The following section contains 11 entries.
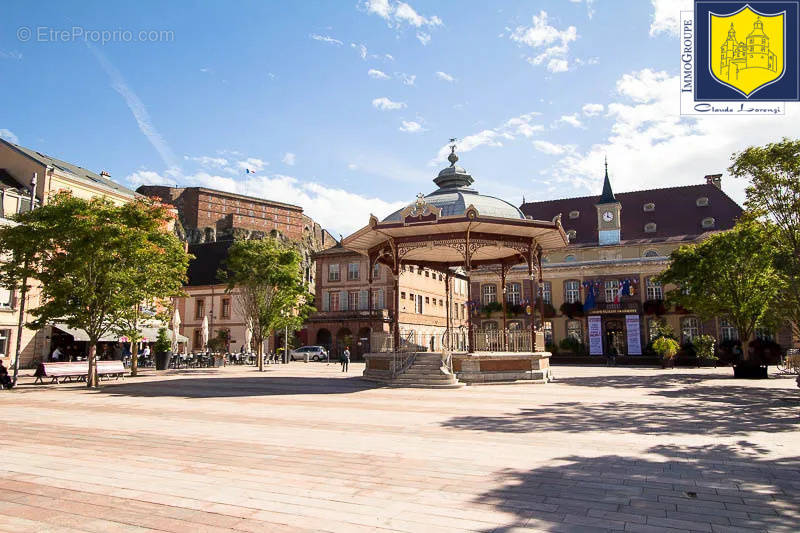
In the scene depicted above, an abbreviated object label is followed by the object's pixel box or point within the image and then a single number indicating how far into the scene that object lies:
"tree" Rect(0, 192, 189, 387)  19.20
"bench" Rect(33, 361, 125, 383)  21.00
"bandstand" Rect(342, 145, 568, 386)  20.48
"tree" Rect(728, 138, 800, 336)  17.88
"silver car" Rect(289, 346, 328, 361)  51.18
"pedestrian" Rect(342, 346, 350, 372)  32.75
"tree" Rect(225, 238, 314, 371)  34.41
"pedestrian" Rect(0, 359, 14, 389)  18.80
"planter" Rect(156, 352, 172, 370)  31.25
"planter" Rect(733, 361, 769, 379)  24.48
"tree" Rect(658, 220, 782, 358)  25.80
